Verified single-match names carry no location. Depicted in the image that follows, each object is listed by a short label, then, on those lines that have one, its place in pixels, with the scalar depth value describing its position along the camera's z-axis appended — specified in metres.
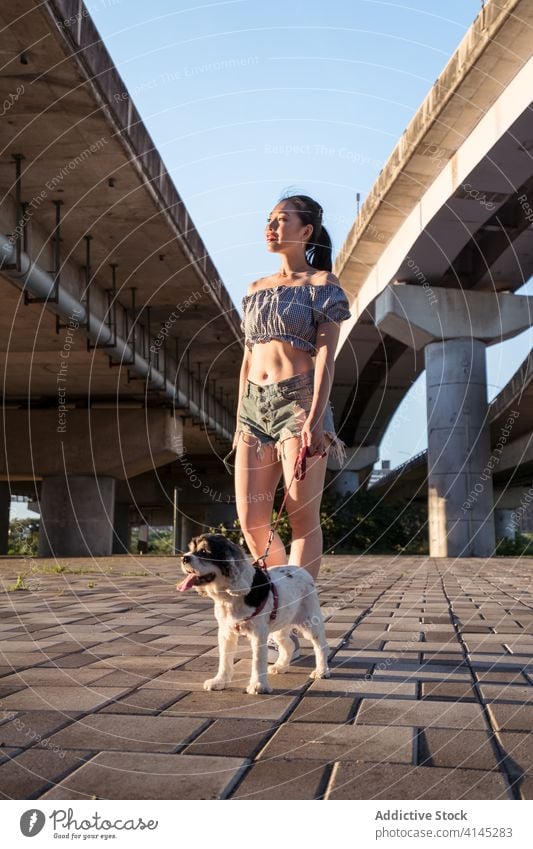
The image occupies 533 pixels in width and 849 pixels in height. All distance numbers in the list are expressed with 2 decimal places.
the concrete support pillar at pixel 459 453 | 21.33
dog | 3.16
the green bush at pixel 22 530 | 64.94
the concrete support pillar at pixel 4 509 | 39.41
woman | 4.04
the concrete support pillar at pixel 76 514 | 26.28
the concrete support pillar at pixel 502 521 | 52.25
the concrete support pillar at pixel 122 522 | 49.20
